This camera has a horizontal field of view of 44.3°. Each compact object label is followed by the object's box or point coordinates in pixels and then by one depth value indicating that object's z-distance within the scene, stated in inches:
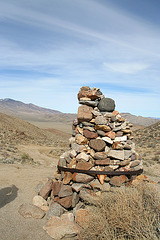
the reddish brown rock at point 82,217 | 179.5
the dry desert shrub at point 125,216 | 130.8
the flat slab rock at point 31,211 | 205.9
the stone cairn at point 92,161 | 211.5
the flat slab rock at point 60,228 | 173.6
